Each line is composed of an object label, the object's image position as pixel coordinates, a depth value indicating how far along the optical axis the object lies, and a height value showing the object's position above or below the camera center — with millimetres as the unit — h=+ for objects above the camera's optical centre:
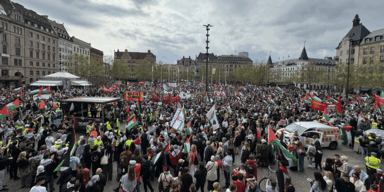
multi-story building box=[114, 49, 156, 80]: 123125 +19896
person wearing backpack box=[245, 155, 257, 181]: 6935 -2518
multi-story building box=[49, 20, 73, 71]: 75875 +18372
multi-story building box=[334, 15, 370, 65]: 61719 +15430
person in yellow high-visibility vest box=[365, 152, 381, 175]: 7574 -2614
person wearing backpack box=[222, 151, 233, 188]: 7836 -2823
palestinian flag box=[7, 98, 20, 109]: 15228 -1135
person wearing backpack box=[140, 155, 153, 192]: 7238 -2794
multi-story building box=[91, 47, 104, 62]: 106188 +19705
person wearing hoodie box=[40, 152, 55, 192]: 7047 -2517
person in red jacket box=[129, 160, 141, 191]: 6695 -2557
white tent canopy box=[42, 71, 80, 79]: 28517 +2013
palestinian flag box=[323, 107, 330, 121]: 16119 -1786
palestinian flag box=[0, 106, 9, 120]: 12602 -1429
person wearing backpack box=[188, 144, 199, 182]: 7773 -2592
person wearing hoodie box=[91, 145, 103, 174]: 7922 -2577
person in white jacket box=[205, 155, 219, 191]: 7113 -2718
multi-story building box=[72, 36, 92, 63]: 84725 +18711
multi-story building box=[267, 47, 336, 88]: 102375 +14999
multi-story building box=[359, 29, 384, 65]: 54281 +12449
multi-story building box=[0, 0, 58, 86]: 51031 +12434
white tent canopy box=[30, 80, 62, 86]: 27431 +926
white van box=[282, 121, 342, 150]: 11836 -2391
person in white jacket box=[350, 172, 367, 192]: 6046 -2687
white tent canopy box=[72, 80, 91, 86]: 32003 +1222
